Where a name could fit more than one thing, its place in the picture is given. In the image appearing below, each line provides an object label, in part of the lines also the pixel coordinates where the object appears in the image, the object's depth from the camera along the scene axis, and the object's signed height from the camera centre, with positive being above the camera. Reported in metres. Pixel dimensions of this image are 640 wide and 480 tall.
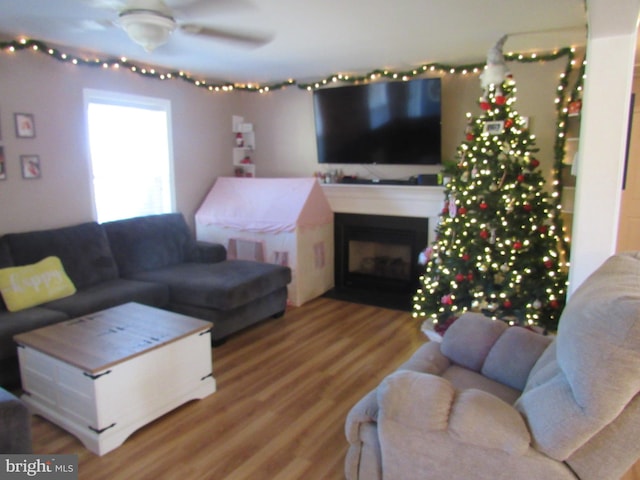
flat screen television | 4.37 +0.44
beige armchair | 1.37 -0.83
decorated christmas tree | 3.43 -0.43
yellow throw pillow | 3.17 -0.81
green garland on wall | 3.71 +0.92
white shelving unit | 5.62 +0.25
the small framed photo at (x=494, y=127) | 3.48 +0.29
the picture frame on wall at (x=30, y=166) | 3.66 +0.03
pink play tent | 4.52 -0.58
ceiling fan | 2.64 +0.93
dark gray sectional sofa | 3.35 -0.89
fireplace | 4.69 -0.99
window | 4.26 +0.15
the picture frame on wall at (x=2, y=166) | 3.52 +0.03
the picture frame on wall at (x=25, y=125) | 3.62 +0.35
